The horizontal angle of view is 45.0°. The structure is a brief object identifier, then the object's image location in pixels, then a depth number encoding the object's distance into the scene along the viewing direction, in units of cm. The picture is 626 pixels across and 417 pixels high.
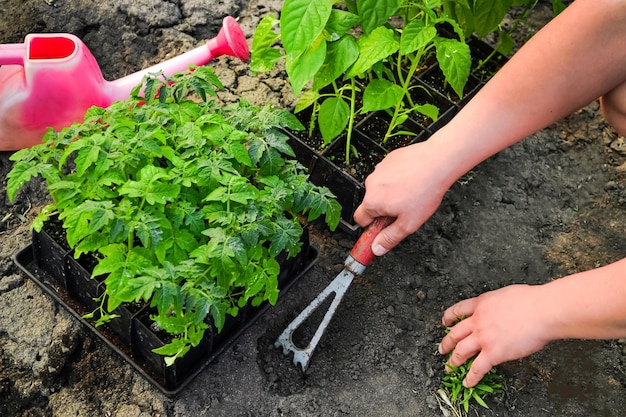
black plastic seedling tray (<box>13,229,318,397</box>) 161
